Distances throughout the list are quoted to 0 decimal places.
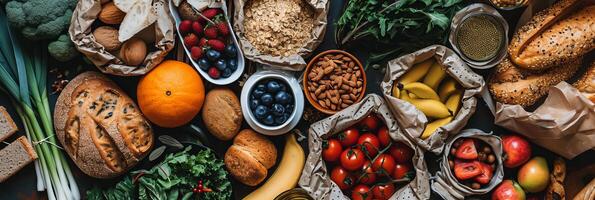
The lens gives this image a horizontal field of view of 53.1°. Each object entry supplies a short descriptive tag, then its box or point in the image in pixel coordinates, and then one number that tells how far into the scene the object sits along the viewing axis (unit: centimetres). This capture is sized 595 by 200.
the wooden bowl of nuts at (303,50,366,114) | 205
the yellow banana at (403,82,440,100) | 204
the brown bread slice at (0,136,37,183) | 210
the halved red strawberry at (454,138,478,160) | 202
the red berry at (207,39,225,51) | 201
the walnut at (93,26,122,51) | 197
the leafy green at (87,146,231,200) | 202
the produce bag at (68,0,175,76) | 195
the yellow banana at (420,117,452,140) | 205
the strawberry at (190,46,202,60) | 201
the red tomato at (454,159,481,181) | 201
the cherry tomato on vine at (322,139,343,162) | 208
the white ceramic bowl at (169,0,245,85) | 203
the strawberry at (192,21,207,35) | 202
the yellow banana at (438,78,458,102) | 207
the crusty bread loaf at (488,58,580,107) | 202
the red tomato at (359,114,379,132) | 212
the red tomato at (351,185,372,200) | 207
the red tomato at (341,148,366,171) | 207
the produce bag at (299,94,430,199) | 203
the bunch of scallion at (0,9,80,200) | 206
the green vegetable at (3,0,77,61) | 197
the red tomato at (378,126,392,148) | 210
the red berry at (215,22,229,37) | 201
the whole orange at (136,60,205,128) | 196
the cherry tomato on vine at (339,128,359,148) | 210
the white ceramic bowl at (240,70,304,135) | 202
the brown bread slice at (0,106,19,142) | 210
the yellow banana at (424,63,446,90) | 206
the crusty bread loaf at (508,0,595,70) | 194
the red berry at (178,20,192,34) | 202
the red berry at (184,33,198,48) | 203
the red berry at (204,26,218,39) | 201
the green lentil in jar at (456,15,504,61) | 202
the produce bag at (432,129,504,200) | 202
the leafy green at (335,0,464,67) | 199
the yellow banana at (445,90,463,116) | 207
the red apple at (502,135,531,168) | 205
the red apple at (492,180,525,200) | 202
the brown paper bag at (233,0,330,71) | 202
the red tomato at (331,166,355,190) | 209
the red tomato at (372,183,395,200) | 208
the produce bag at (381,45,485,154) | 199
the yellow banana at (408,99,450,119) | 204
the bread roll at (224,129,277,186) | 202
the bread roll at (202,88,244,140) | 204
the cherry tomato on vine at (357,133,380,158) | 209
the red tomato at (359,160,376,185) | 208
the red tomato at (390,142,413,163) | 210
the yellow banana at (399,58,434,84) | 208
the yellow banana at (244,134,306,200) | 209
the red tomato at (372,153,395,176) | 208
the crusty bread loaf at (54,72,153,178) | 200
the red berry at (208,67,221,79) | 202
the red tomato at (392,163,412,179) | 210
